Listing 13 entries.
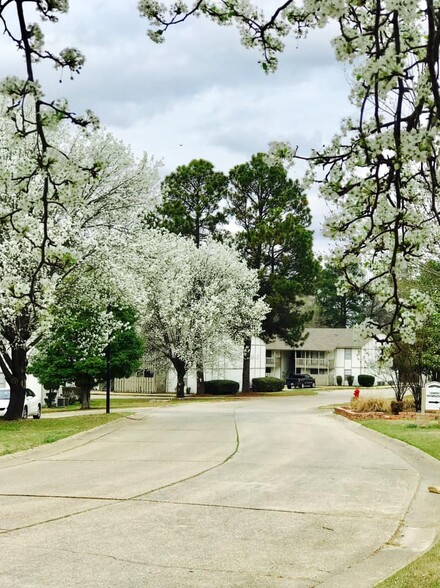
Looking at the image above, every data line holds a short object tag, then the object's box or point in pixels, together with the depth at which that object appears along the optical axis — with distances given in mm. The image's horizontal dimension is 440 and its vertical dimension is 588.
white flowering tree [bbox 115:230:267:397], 43625
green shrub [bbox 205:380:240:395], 50875
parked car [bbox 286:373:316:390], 66438
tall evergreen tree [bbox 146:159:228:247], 50656
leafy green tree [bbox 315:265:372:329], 87750
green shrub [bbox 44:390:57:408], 42688
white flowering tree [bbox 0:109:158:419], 21688
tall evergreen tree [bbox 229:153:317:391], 49938
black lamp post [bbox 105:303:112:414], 26688
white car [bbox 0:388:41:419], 26422
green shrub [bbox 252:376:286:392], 54250
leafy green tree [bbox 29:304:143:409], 33656
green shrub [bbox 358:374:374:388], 72438
